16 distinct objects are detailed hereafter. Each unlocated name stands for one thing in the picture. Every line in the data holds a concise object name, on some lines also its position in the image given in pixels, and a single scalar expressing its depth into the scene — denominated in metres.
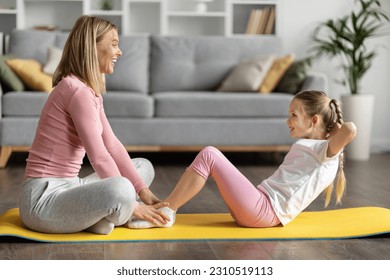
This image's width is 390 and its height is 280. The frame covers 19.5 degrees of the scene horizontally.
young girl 4.40
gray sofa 7.85
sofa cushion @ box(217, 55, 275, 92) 8.52
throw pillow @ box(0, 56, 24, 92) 7.96
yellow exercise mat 4.23
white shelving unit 9.97
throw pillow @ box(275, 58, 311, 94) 8.41
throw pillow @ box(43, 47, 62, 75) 8.30
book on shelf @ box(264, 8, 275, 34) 10.10
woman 4.13
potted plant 8.96
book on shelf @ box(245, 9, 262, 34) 10.16
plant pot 8.94
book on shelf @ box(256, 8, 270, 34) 10.11
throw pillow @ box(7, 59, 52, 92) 8.09
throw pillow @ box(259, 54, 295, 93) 8.53
